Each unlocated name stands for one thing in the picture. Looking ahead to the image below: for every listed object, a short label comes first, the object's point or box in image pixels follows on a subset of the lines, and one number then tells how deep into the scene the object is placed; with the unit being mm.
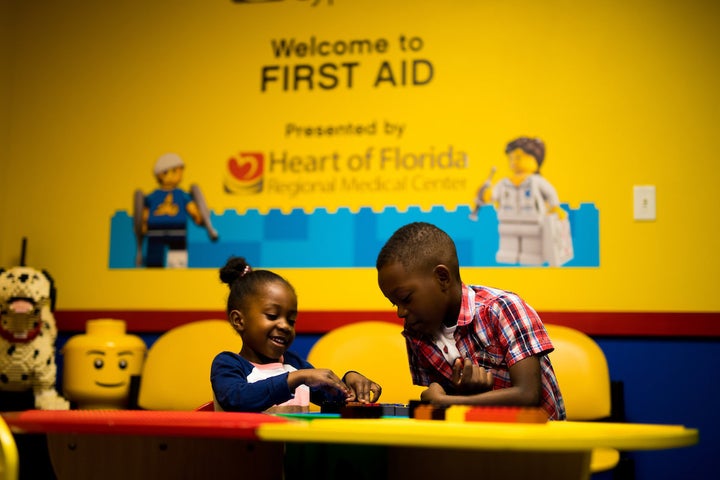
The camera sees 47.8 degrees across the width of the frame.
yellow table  1122
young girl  1948
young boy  2008
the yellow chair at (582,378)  2945
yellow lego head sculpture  3412
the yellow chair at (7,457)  1303
